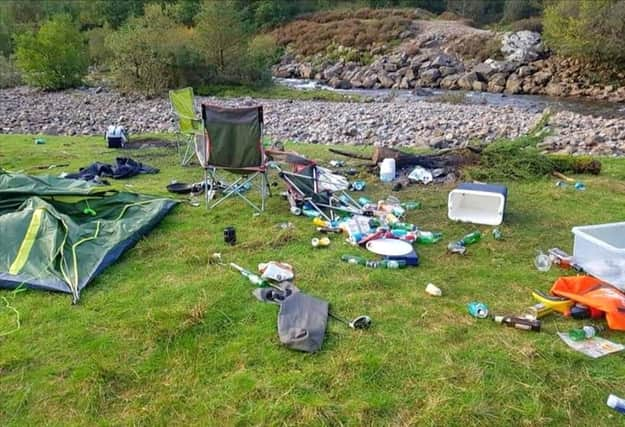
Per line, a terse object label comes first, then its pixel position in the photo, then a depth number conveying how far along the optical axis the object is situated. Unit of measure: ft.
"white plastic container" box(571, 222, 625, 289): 9.76
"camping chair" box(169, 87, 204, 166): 21.62
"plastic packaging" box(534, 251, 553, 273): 11.50
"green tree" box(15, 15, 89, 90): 58.18
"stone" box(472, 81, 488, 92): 64.48
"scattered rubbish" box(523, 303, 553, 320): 9.48
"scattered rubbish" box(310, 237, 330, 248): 12.80
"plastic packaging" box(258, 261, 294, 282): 10.93
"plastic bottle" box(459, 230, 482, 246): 12.98
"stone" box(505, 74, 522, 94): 62.56
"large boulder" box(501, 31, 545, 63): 72.84
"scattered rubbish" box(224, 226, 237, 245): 13.05
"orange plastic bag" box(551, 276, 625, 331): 8.98
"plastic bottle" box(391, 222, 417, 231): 13.73
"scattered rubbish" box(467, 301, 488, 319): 9.49
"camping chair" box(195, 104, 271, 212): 14.73
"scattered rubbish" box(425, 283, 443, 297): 10.31
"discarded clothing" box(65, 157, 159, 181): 18.65
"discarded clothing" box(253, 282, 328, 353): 8.54
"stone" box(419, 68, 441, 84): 69.87
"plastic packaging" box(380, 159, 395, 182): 18.56
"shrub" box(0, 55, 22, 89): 66.08
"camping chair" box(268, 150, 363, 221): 15.14
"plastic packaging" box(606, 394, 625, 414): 7.14
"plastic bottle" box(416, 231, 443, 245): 13.08
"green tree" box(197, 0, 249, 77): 59.31
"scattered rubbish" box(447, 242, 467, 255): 12.30
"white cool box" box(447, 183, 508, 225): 14.20
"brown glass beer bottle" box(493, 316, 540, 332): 9.04
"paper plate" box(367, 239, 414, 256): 12.07
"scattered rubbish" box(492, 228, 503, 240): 13.24
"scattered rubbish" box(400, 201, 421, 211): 15.74
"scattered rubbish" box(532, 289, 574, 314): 9.55
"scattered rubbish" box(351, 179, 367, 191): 17.69
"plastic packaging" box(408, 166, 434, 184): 18.35
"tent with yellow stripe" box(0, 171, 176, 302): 10.71
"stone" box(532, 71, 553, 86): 63.26
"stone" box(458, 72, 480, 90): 65.67
